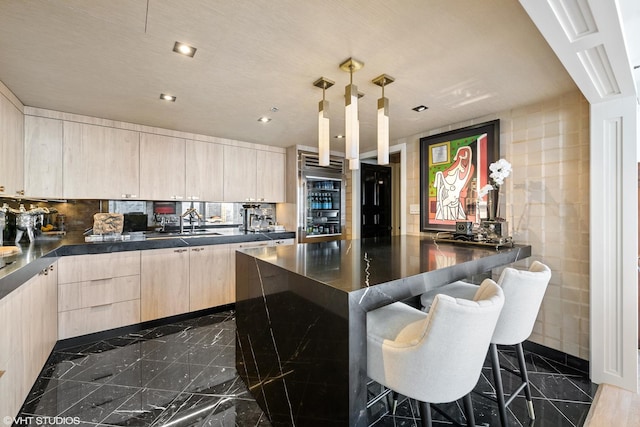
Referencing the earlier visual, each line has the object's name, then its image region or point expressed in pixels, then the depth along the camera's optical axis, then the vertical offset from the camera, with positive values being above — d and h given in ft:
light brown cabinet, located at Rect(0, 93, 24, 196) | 7.08 +1.81
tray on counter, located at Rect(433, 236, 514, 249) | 7.17 -0.84
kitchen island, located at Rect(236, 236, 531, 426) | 3.37 -1.47
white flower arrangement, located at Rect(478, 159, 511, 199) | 8.04 +1.21
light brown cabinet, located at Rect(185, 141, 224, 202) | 11.71 +1.84
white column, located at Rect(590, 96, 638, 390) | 6.33 -0.73
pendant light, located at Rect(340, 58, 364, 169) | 5.99 +2.17
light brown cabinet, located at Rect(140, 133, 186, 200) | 10.69 +1.85
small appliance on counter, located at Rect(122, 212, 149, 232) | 11.11 -0.31
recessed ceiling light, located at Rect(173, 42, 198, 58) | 5.53 +3.38
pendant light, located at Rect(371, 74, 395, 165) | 6.44 +2.13
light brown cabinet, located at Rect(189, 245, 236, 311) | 10.68 -2.55
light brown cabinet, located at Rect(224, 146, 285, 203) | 12.76 +1.87
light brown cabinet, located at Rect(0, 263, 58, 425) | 4.60 -2.49
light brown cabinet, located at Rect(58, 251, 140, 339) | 8.36 -2.51
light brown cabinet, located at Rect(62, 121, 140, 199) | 9.36 +1.85
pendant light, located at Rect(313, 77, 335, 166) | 6.48 +1.94
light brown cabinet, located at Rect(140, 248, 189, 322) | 9.62 -2.50
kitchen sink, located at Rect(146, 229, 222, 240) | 10.46 -0.86
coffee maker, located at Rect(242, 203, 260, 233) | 13.74 -0.19
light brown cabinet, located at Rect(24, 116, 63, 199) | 8.66 +1.84
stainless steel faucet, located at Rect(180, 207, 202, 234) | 11.91 -0.12
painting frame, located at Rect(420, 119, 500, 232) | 9.44 +1.51
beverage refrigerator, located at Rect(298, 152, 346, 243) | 13.89 +0.71
